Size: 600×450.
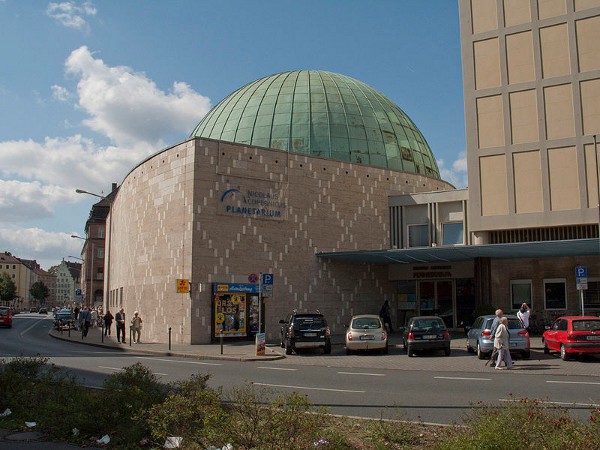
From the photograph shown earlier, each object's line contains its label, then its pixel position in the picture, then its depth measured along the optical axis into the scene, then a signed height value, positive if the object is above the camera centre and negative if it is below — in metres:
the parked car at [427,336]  21.84 -1.39
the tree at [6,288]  122.06 +2.40
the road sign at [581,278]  23.72 +0.73
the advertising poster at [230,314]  28.39 -0.73
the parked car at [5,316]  49.94 -1.37
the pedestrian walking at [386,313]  31.42 -0.79
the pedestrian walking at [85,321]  34.69 -1.24
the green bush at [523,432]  5.77 -1.35
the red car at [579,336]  19.03 -1.27
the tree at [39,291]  159.12 +2.29
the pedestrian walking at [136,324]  29.62 -1.22
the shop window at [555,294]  31.05 +0.15
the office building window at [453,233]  33.78 +3.58
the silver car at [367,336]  23.03 -1.45
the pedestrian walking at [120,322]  31.51 -1.19
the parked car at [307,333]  23.59 -1.36
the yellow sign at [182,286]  26.31 +0.56
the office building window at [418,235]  34.88 +3.59
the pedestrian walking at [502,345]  17.81 -1.41
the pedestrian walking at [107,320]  34.47 -1.18
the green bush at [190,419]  6.70 -1.41
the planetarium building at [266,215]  28.72 +4.36
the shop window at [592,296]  29.97 +0.03
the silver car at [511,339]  20.06 -1.39
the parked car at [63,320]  42.30 -1.43
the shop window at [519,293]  31.89 +0.21
